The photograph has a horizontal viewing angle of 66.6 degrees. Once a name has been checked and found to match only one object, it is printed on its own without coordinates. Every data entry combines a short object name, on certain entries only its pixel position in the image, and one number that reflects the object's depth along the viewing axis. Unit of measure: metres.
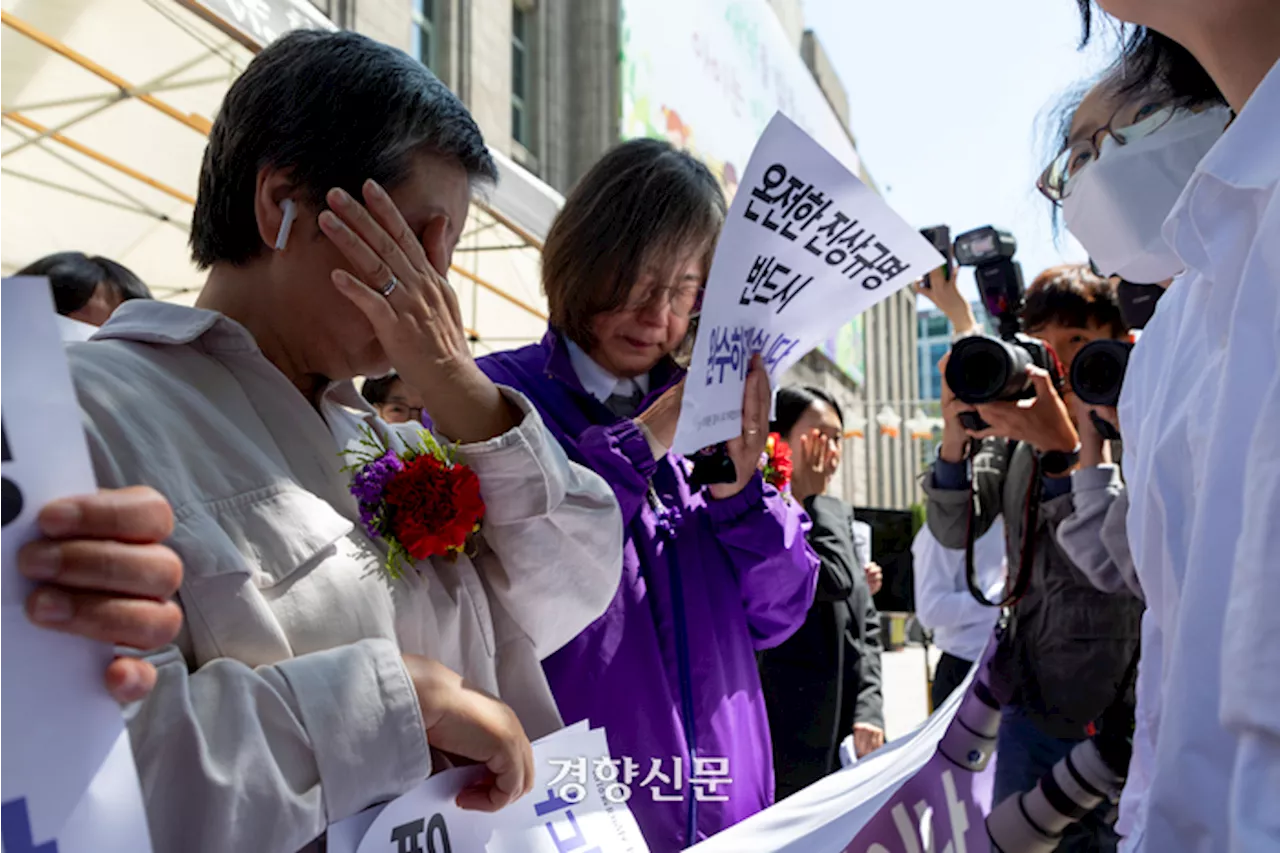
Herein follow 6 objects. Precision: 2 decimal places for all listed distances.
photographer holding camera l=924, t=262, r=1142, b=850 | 2.20
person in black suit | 3.01
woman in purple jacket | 1.41
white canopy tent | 4.14
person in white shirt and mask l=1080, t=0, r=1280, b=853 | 0.72
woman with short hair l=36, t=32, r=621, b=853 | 0.78
